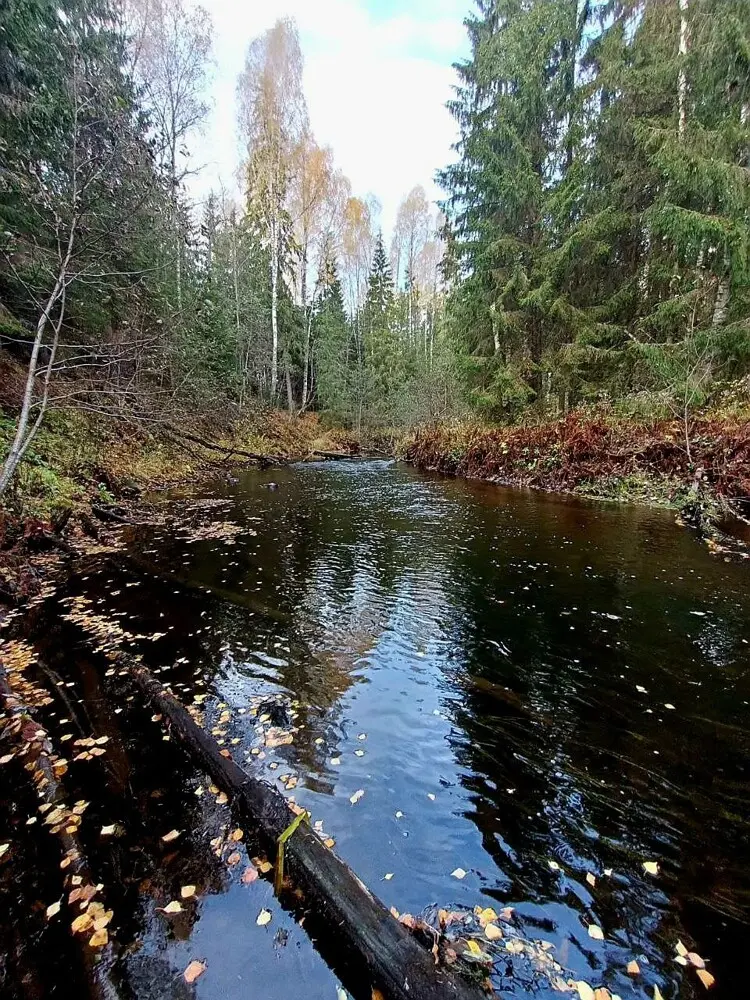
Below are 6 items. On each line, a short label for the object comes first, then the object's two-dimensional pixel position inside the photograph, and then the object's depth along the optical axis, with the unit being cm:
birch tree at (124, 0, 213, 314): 1553
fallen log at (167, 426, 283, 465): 1756
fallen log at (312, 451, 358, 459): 2552
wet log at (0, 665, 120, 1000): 192
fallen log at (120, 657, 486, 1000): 158
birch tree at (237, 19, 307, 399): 2236
